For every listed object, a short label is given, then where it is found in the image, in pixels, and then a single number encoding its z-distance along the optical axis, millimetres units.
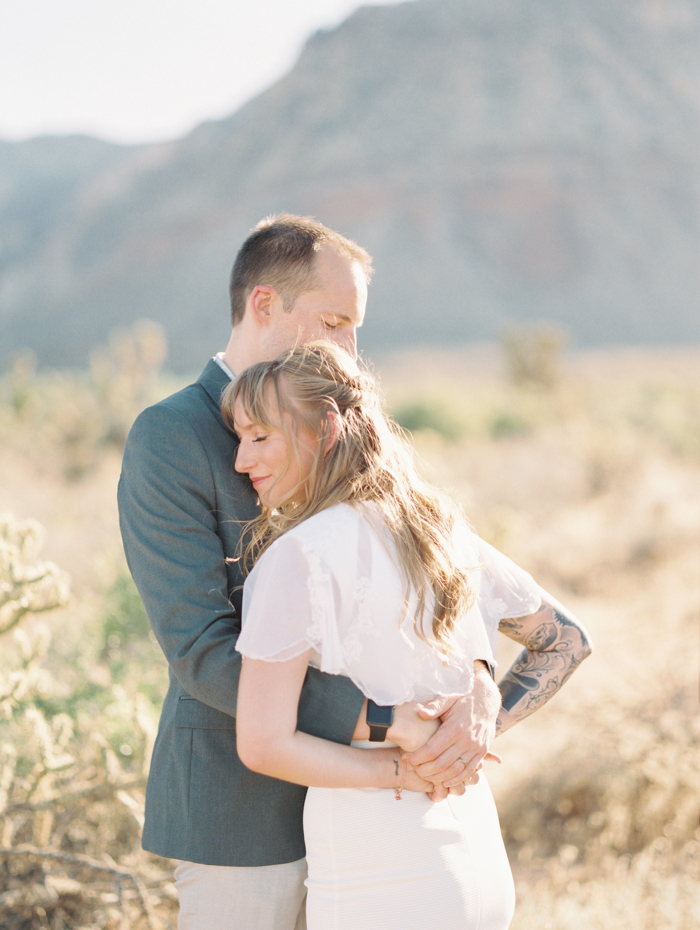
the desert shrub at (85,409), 14984
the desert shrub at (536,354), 21391
